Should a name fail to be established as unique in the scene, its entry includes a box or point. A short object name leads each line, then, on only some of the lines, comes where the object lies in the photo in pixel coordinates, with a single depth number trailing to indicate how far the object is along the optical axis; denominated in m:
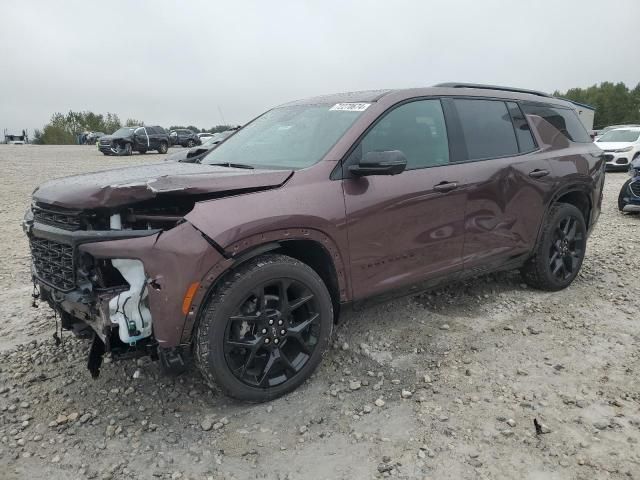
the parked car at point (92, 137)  56.68
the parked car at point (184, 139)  39.87
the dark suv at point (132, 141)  26.91
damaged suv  2.51
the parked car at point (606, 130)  17.86
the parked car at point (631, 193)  8.71
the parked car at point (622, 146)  16.28
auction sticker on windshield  3.37
